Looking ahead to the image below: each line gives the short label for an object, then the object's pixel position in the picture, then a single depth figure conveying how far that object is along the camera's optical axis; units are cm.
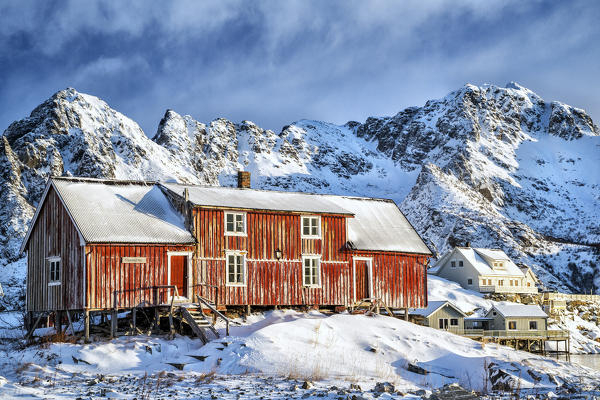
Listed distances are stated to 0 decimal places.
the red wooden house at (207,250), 3441
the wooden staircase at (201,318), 3212
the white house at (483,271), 10194
